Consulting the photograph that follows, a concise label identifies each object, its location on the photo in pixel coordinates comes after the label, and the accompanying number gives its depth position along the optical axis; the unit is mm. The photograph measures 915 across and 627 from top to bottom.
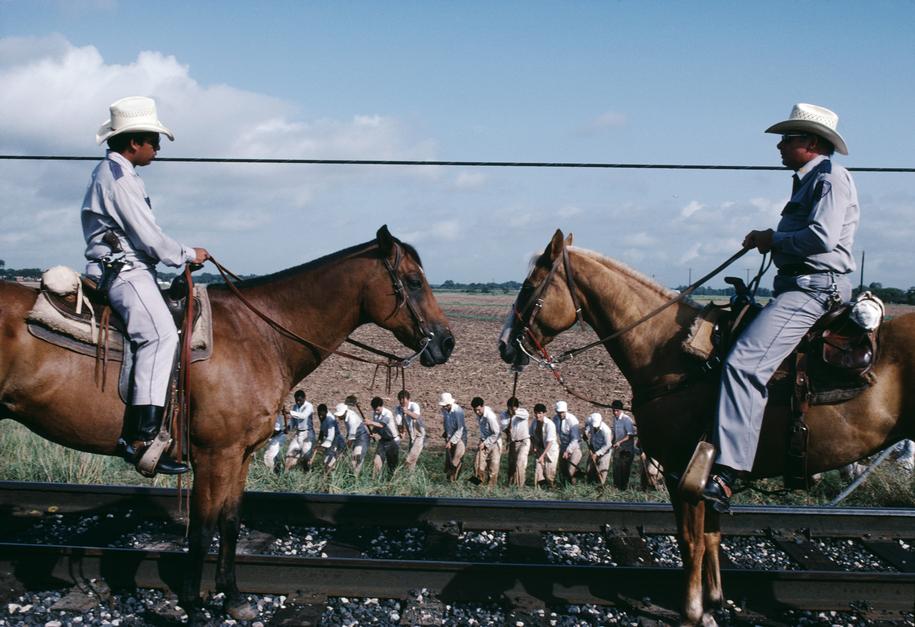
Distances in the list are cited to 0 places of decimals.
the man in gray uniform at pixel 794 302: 4883
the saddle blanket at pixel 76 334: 5004
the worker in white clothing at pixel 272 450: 12582
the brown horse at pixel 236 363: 5020
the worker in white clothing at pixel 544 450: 12383
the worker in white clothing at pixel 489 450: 12280
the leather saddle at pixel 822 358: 4898
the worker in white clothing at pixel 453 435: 12531
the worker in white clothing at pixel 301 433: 13094
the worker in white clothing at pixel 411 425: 13078
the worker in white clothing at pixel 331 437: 13188
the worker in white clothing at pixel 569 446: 12961
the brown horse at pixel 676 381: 4969
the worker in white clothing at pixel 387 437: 13172
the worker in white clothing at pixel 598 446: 12641
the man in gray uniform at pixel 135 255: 5020
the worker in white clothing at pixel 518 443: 12375
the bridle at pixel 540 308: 5547
